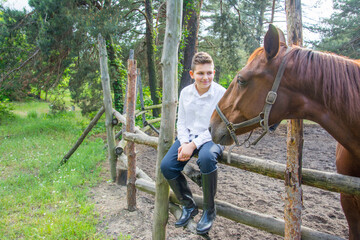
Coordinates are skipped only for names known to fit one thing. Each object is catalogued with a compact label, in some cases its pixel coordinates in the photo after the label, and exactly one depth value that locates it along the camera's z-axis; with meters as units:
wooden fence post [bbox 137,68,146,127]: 6.16
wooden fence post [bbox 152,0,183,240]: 2.15
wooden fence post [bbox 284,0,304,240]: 1.54
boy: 1.98
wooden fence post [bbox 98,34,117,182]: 4.32
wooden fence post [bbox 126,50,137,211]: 3.57
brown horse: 1.41
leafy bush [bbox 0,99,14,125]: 10.60
